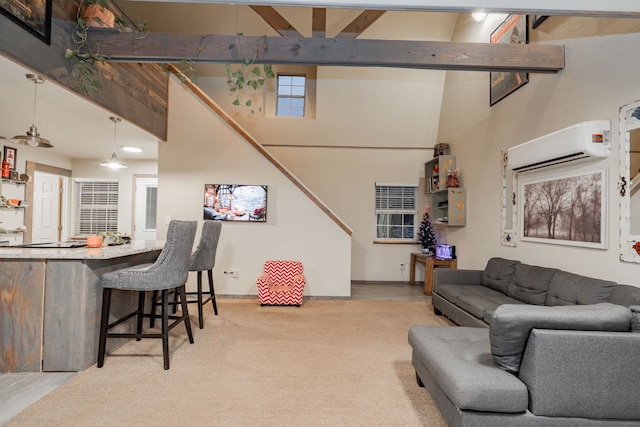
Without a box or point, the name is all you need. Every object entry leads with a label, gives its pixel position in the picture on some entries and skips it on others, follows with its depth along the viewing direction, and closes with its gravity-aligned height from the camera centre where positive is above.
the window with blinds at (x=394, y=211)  6.56 +0.19
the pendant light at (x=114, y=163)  4.11 +0.67
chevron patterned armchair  4.48 -0.93
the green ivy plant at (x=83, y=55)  2.92 +1.43
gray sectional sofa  1.50 -0.72
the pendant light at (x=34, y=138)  2.77 +0.66
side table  5.23 -0.71
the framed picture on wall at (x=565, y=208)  2.71 +0.15
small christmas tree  6.02 -0.30
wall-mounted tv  4.94 +0.23
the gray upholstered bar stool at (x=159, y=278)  2.54 -0.50
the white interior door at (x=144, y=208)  6.44 +0.13
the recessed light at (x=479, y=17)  4.63 +2.98
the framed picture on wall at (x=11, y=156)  4.84 +0.84
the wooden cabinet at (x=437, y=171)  5.42 +0.90
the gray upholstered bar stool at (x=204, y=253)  3.51 -0.42
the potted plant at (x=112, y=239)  3.21 -0.26
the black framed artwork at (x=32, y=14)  2.30 +1.48
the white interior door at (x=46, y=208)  5.63 +0.08
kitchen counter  2.43 -0.74
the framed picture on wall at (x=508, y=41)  3.76 +2.13
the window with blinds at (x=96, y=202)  6.40 +0.22
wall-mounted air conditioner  2.61 +0.69
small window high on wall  6.72 +2.55
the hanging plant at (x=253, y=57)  2.93 +1.48
